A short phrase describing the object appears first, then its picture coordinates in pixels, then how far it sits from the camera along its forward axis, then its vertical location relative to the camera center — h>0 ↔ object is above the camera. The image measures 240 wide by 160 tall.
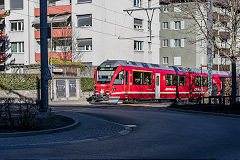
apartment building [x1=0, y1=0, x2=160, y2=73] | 44.81 +5.52
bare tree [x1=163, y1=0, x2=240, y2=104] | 21.50 +3.41
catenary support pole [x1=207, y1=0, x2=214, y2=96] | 22.69 +2.13
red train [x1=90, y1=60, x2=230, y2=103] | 28.39 -0.46
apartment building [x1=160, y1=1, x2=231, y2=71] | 58.59 +4.51
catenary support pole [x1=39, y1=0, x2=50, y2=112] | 15.16 +0.82
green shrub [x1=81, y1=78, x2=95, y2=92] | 38.67 -0.80
